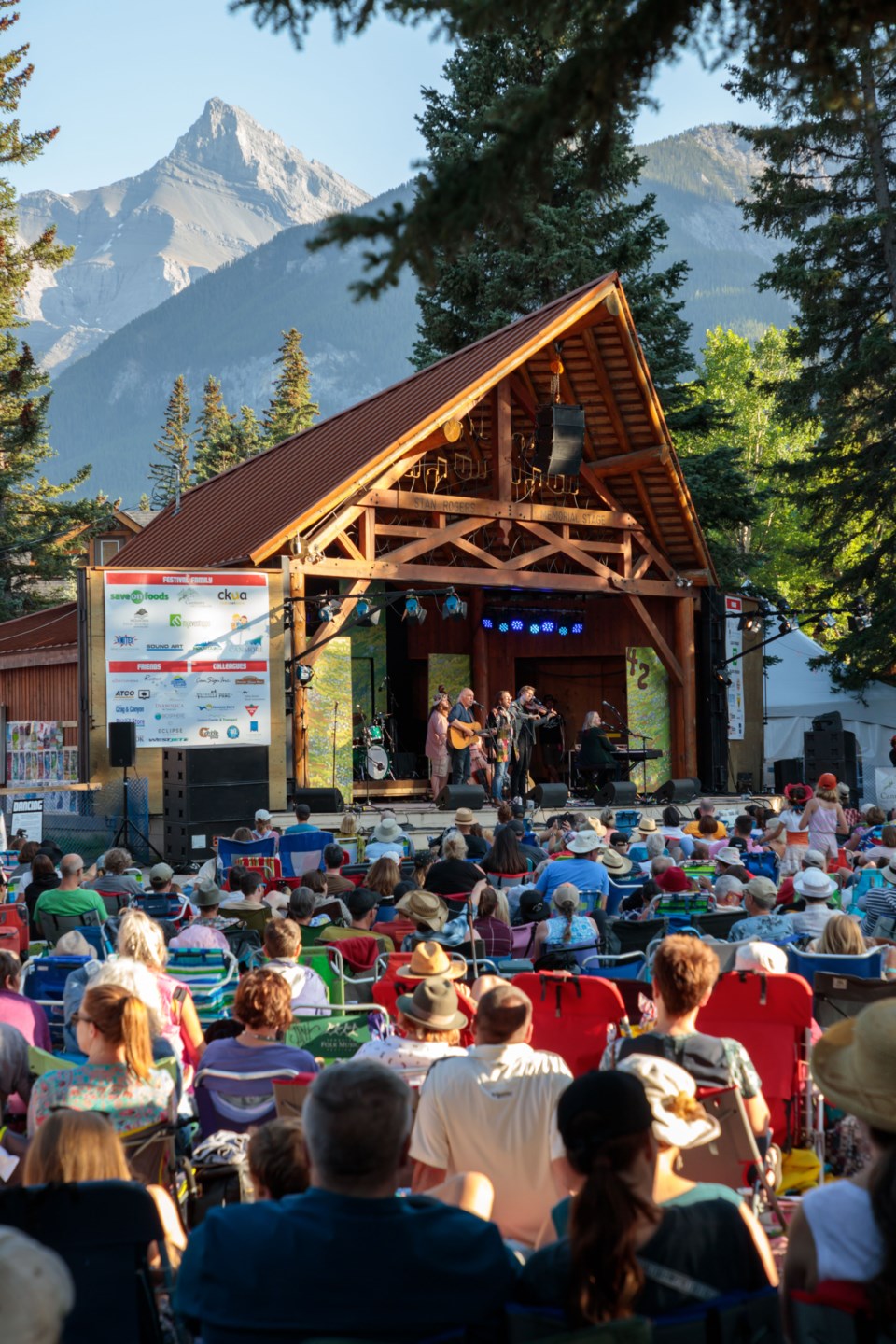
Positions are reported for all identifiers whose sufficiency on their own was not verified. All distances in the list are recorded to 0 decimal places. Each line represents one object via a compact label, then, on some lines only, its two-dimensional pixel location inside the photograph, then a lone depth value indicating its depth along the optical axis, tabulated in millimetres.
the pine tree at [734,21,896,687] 21234
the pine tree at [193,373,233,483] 46469
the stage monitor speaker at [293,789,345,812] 15828
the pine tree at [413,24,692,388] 24016
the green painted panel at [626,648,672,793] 20531
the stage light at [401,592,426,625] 15812
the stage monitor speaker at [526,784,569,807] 17109
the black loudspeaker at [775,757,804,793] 20500
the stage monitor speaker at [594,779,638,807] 17641
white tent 26297
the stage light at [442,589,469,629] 16875
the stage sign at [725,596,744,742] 21188
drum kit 19016
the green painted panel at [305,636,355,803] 17156
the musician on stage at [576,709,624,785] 19031
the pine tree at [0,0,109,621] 27219
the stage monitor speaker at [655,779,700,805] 18266
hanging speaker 18062
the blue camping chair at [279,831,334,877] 11945
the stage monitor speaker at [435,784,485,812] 16516
